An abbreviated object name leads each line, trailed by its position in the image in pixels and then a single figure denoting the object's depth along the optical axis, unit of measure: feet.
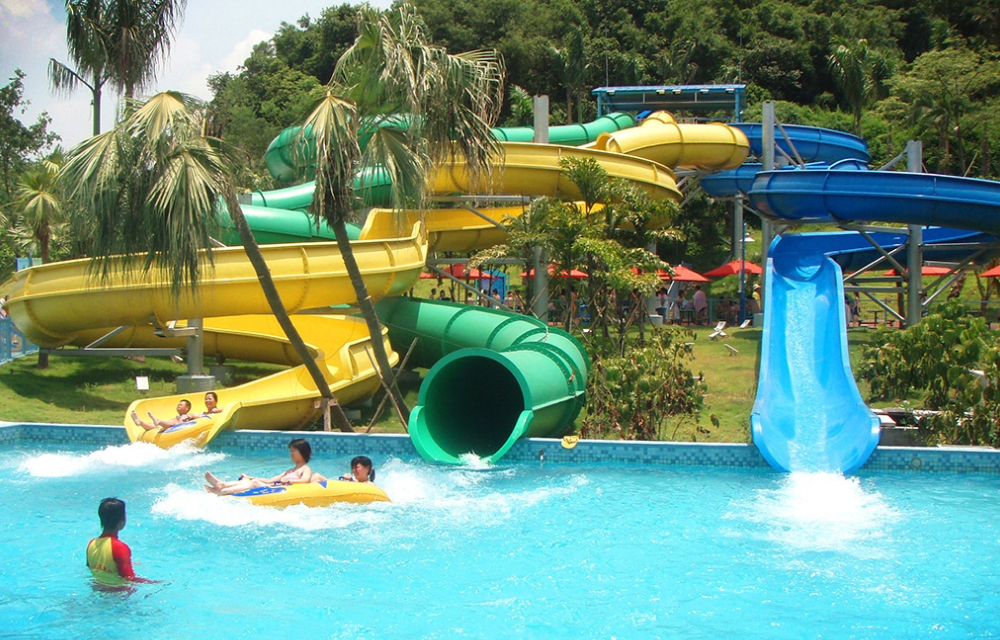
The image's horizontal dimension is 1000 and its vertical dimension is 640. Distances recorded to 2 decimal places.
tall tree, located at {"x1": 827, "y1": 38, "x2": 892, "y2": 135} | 121.29
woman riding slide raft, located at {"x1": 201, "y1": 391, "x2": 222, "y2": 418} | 38.91
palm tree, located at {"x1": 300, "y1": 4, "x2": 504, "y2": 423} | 35.78
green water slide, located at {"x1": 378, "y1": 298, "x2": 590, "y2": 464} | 37.14
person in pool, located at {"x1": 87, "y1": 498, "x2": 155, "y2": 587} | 21.62
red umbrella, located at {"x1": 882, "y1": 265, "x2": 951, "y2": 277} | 82.23
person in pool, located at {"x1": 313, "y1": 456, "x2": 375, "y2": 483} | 30.09
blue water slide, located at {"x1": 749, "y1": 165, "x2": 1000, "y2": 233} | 47.70
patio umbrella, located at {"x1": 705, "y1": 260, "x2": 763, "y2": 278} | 85.25
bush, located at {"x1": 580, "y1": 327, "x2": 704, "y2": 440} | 38.96
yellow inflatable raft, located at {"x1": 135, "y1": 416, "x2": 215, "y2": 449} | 37.35
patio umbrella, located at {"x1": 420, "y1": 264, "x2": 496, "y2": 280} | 91.82
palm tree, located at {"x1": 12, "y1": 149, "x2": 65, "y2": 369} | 57.98
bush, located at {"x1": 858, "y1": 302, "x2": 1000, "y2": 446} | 36.37
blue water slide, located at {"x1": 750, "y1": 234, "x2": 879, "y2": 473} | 34.94
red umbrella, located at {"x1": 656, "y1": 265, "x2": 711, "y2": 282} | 80.94
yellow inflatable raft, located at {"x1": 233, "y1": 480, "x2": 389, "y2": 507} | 28.84
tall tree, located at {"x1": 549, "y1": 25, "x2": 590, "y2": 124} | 132.05
